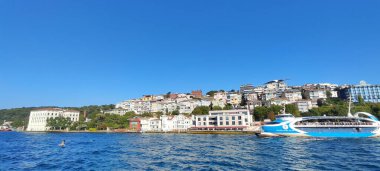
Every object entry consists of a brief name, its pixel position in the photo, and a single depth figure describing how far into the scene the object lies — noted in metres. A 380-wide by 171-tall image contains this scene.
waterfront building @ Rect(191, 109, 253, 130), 83.50
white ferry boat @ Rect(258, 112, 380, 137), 49.81
